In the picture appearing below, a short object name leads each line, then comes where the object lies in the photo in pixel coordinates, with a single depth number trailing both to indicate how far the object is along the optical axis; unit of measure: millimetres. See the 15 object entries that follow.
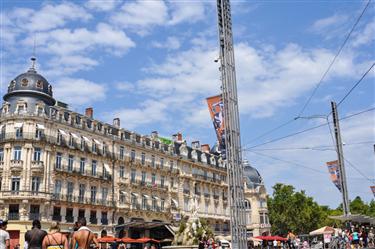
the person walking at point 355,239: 23578
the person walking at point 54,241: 9109
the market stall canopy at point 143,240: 38791
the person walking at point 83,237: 9805
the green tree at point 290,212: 70375
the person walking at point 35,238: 9211
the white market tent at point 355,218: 23188
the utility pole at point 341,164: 23241
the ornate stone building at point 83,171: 41469
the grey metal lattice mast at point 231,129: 17516
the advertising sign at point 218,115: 20625
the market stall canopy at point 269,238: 41575
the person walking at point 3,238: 9031
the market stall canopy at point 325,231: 30959
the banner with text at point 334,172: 28523
